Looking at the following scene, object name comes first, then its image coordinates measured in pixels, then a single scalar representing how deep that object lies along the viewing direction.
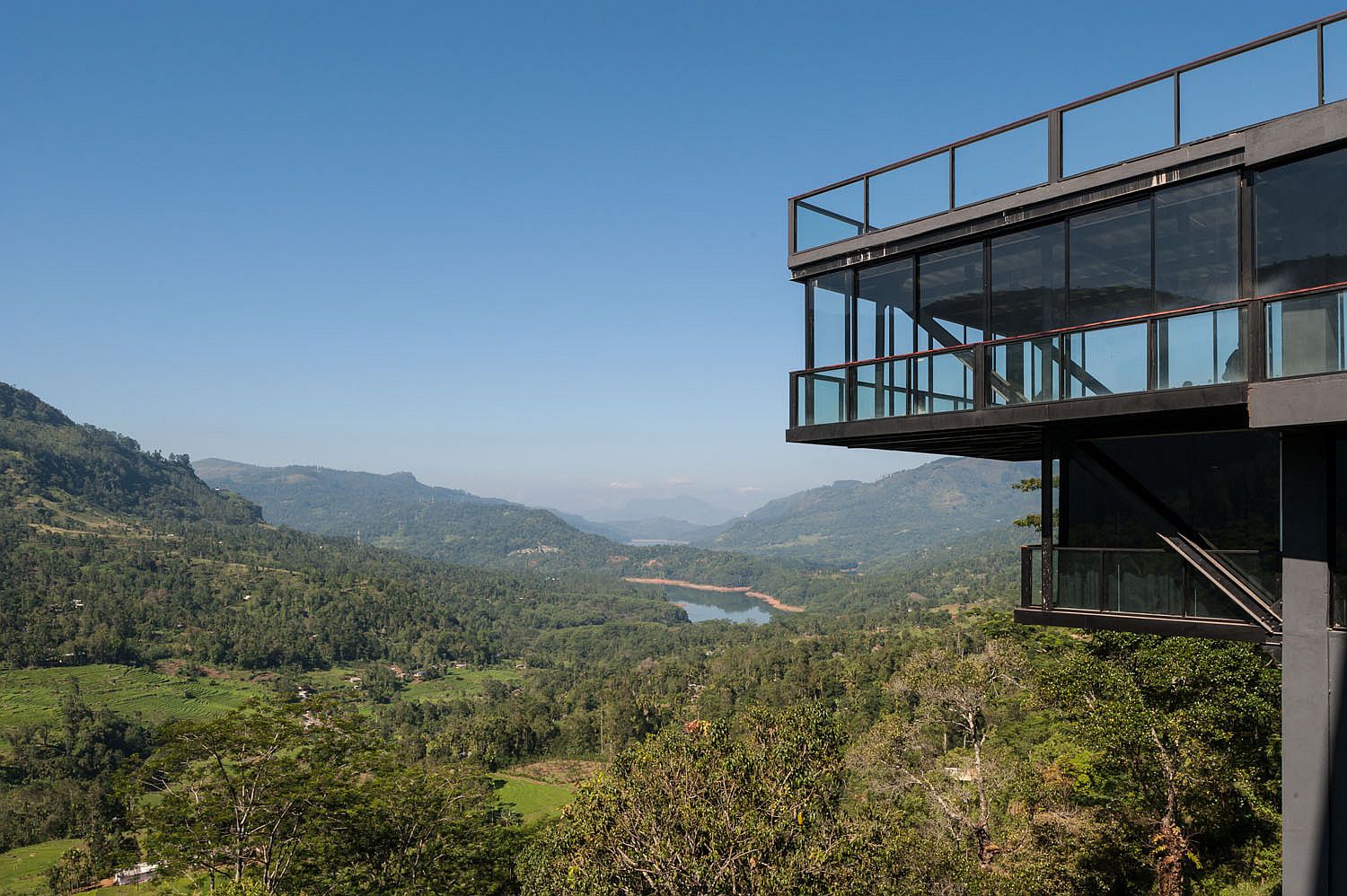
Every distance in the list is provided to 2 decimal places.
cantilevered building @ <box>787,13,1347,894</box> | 8.26
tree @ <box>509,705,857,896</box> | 15.27
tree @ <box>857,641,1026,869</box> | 23.66
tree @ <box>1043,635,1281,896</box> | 15.82
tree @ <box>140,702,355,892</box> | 23.12
